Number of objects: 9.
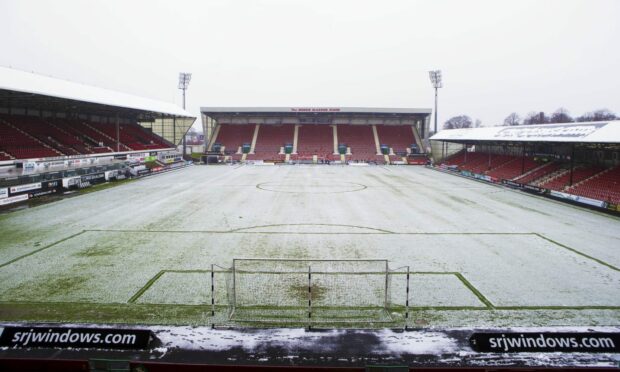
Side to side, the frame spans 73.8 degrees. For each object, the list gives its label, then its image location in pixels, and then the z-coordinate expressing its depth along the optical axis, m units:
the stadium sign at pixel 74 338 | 8.92
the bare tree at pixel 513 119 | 164.80
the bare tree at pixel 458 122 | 177.12
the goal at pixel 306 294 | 10.91
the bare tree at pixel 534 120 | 131.55
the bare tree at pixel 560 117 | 136.16
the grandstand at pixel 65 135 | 29.80
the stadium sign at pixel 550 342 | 8.87
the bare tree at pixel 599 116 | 131.31
